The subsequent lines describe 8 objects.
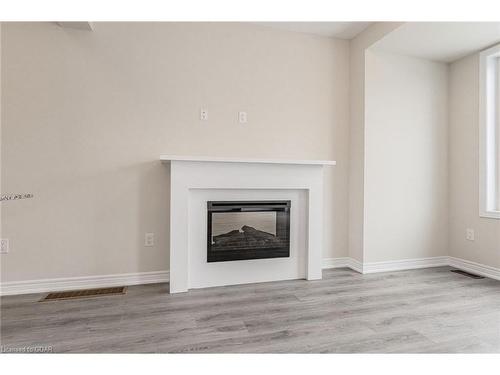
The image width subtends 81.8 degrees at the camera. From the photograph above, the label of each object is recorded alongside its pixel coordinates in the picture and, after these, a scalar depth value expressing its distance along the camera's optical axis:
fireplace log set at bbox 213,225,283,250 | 2.56
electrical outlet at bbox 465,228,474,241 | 3.14
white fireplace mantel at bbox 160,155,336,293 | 2.44
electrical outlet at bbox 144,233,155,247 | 2.66
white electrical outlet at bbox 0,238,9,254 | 2.37
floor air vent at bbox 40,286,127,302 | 2.29
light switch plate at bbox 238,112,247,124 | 2.88
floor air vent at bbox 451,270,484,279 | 2.89
